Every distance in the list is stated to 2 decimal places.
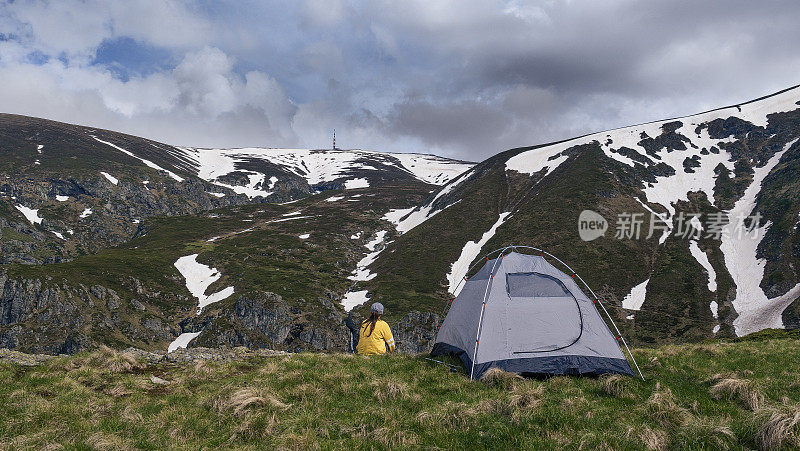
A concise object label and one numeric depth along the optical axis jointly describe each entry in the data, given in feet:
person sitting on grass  48.67
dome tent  37.47
